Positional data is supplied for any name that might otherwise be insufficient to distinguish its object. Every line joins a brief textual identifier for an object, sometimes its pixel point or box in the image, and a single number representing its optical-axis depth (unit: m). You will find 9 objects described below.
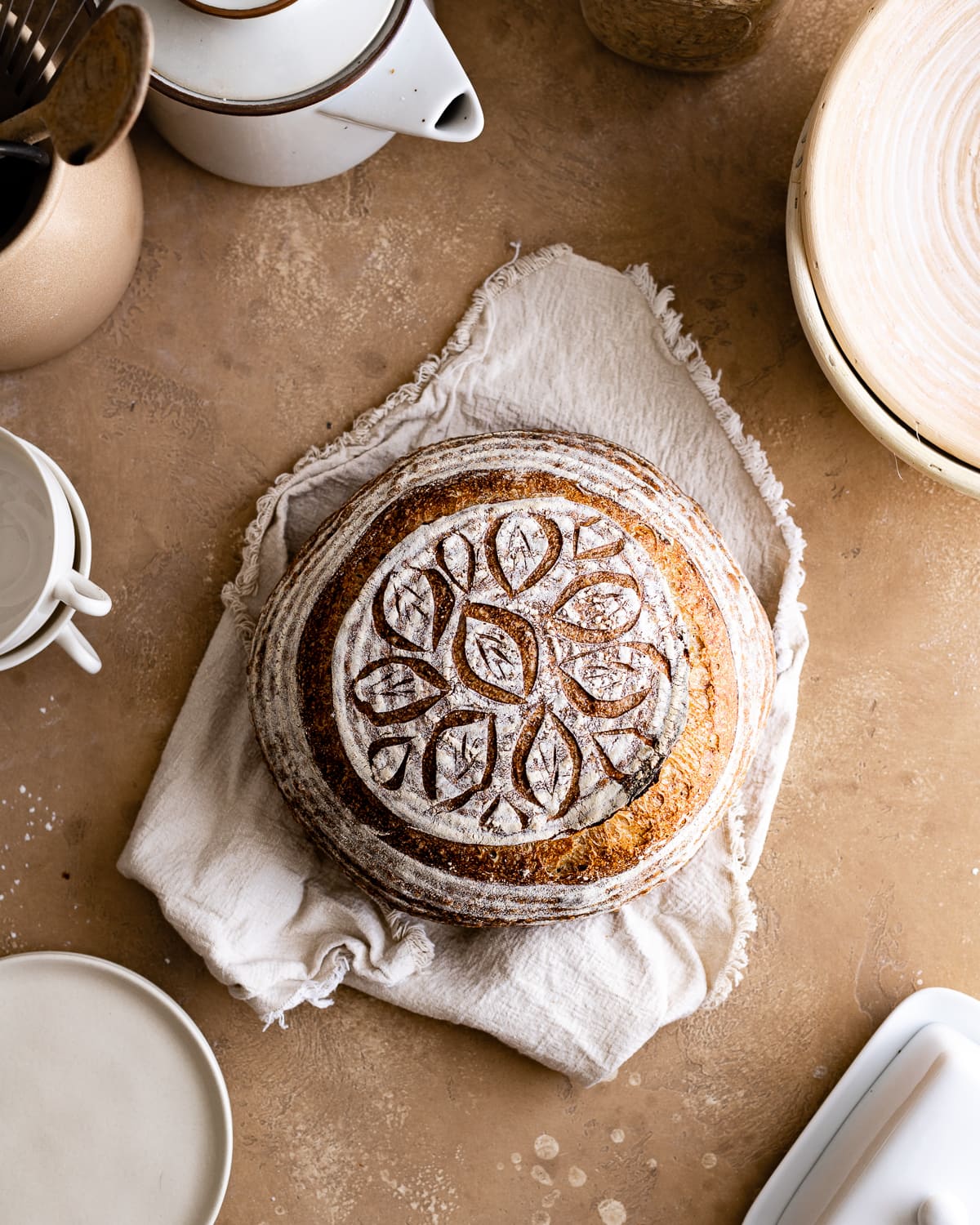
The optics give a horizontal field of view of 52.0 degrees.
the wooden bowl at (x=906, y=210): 0.95
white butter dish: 0.99
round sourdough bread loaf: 0.85
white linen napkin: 1.03
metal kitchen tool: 0.85
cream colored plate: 1.04
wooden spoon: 0.64
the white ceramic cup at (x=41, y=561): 0.92
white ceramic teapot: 0.82
